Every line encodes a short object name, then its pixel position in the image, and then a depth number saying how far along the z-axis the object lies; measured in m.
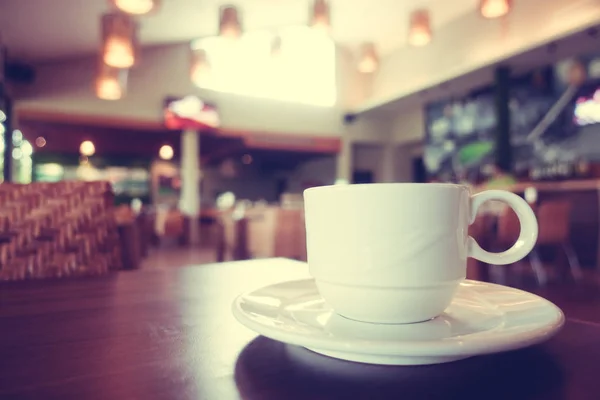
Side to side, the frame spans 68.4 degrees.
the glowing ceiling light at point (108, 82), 5.47
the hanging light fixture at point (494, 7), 3.88
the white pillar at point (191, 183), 8.73
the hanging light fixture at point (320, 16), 4.57
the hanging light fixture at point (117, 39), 3.95
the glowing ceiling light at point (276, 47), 6.44
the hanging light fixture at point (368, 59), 6.25
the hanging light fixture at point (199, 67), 5.88
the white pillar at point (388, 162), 10.53
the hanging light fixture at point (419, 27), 5.06
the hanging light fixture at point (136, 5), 3.10
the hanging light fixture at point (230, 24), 4.59
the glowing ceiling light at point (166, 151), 10.11
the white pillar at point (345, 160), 10.20
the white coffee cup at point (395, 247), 0.41
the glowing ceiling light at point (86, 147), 9.39
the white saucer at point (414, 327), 0.32
